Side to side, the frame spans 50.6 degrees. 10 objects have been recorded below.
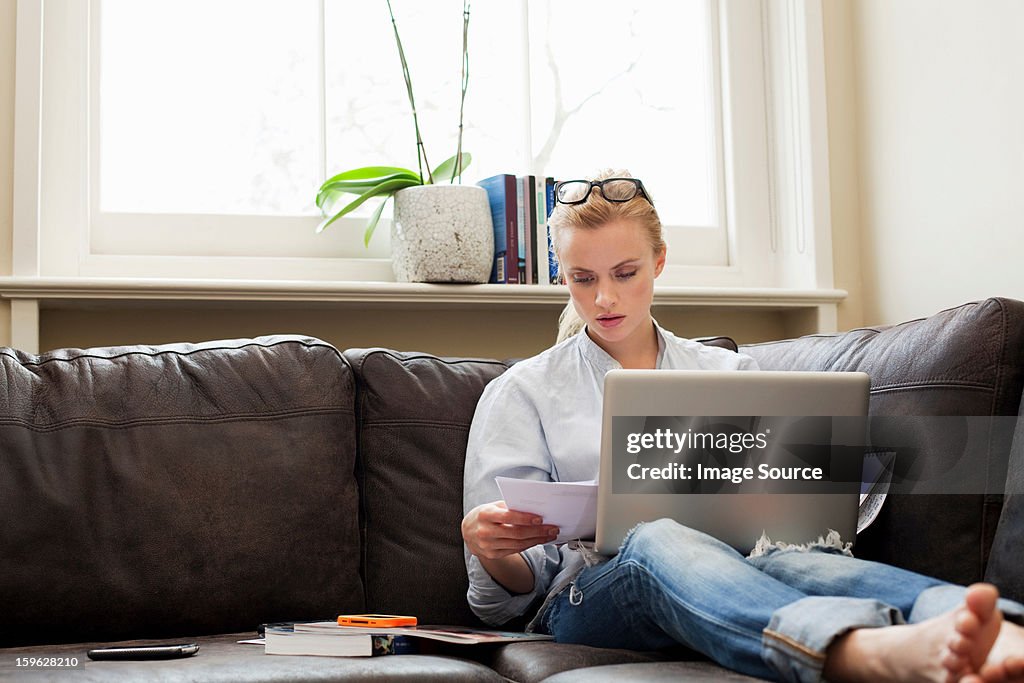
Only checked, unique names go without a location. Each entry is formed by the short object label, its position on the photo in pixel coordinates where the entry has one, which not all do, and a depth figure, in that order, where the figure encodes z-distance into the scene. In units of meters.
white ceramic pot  2.20
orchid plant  2.27
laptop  1.32
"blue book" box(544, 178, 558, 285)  2.30
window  2.25
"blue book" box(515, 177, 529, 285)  2.29
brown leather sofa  1.48
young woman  0.98
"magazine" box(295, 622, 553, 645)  1.45
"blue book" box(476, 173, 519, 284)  2.28
